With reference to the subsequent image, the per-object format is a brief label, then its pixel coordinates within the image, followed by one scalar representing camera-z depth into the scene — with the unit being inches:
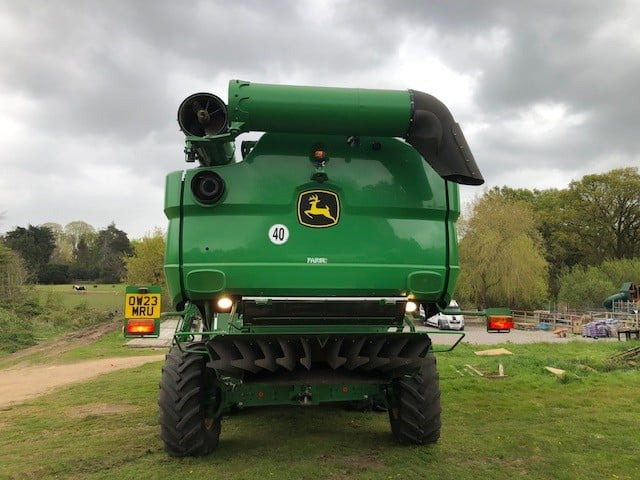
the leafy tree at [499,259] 1589.6
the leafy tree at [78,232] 3627.0
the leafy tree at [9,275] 1159.6
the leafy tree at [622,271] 1702.8
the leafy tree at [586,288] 1625.2
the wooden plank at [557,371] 440.1
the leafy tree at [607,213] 2039.9
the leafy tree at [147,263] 1504.7
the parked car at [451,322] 1047.6
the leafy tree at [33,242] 2556.6
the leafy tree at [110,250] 2997.0
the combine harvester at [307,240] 193.3
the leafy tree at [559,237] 2160.4
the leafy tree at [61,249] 3042.6
